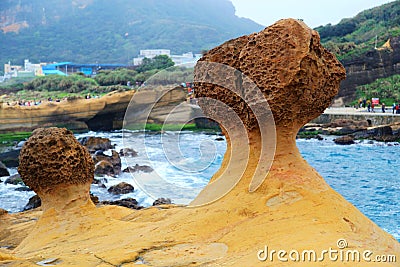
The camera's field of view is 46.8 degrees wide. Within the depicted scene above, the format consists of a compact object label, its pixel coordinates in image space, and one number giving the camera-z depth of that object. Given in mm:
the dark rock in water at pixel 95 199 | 8054
